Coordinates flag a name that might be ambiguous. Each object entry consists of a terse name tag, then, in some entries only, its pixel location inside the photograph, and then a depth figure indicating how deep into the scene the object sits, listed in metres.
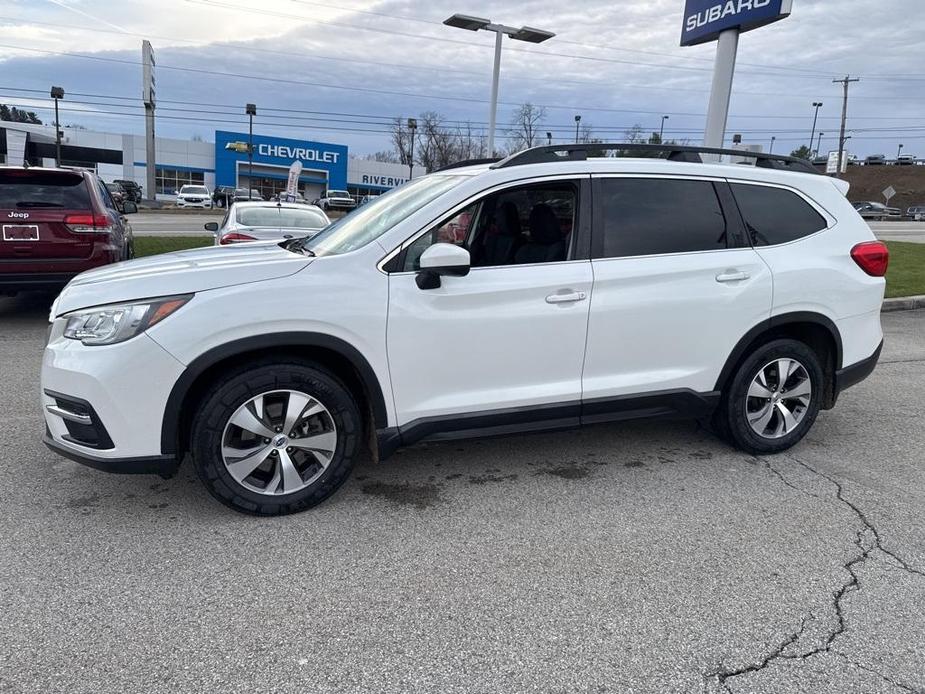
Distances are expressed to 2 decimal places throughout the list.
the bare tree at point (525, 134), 61.47
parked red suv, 7.39
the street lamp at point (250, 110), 46.22
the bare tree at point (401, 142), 83.81
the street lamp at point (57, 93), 44.69
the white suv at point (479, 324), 3.24
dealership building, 62.44
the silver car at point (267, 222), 8.65
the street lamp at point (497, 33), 15.31
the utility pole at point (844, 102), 68.75
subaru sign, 9.95
